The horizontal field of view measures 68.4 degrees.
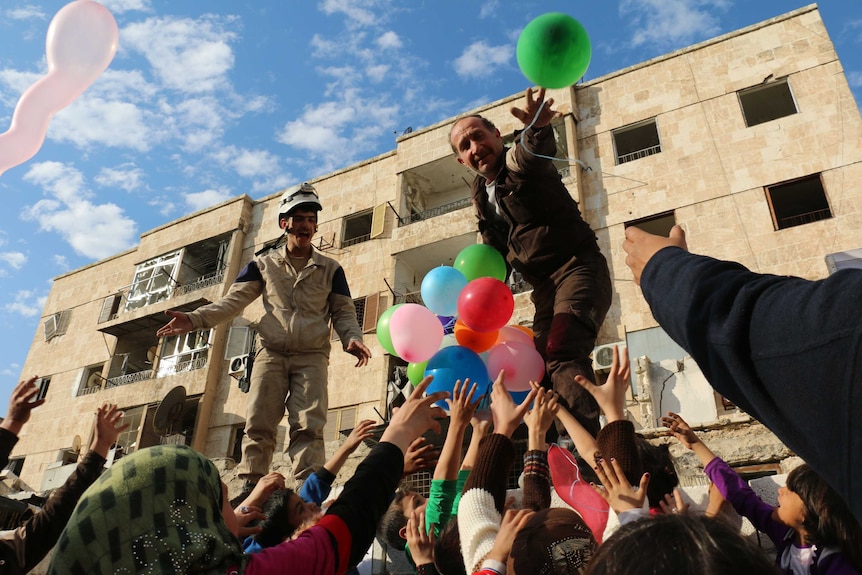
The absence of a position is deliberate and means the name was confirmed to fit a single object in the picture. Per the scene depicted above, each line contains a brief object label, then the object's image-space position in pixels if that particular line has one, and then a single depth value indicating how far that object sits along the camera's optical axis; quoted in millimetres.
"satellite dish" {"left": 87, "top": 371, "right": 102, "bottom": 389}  22288
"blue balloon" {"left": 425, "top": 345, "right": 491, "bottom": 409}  3434
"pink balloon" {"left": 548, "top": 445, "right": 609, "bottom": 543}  2381
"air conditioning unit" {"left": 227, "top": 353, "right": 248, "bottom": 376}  16828
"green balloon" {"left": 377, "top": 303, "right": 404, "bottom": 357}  4340
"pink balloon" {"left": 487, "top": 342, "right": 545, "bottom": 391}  3480
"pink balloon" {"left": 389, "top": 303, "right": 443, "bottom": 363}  3850
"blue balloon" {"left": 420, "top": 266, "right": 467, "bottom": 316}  4172
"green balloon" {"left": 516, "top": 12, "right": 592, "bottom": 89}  3385
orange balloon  3840
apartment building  13094
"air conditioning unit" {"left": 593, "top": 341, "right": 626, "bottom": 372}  12328
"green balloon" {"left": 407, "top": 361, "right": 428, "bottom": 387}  4051
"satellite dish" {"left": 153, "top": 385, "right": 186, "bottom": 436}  15367
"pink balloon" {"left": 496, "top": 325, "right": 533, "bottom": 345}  3877
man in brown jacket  3355
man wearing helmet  4688
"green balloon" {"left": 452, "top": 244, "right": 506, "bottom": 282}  4262
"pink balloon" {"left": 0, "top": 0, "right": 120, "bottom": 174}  3205
